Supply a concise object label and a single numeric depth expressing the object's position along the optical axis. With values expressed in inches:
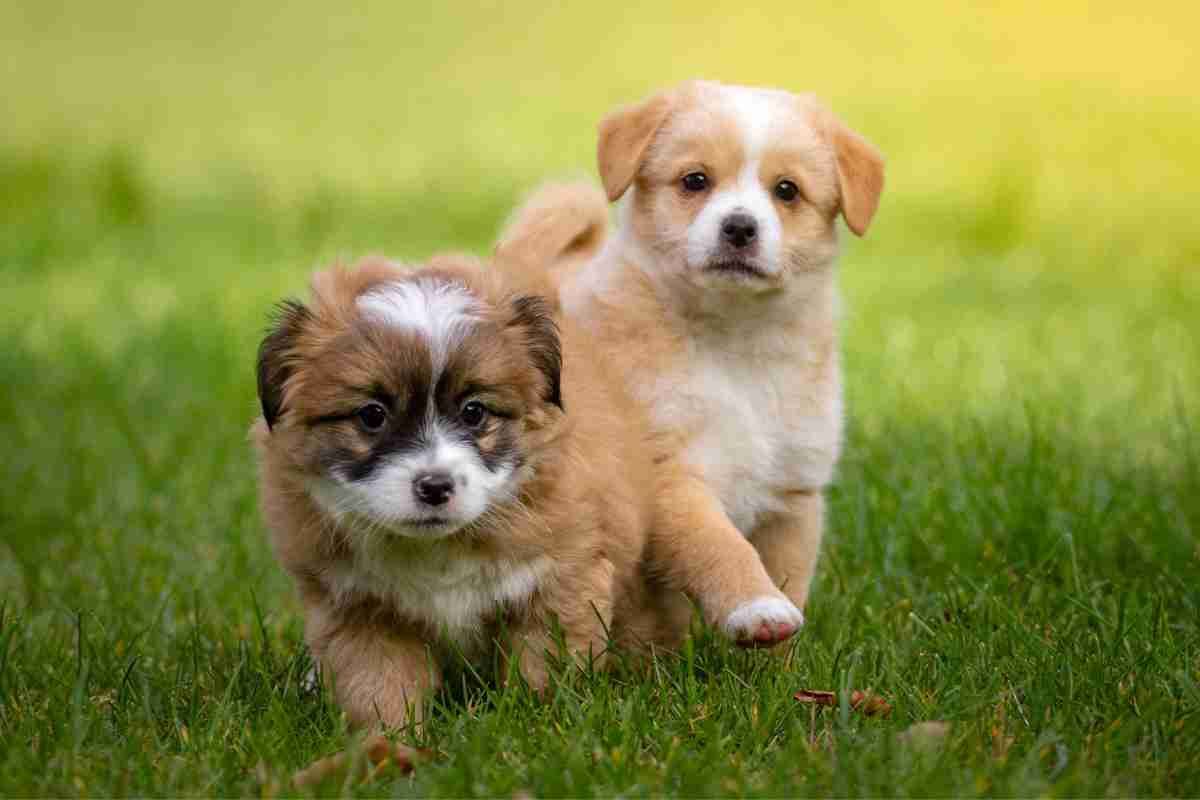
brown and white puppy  251.0
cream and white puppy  308.3
